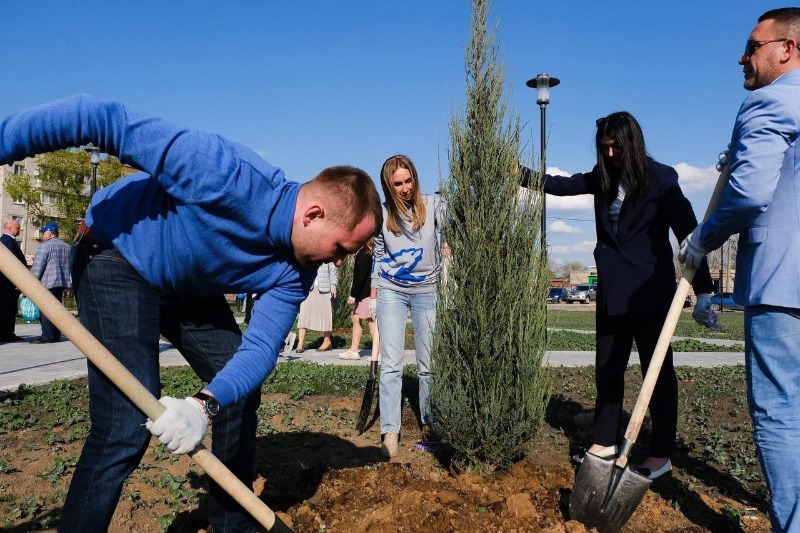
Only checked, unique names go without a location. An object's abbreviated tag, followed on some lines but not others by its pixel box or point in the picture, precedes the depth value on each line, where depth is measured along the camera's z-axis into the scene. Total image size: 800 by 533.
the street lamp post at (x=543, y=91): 10.57
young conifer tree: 3.71
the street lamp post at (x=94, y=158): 16.16
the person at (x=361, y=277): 8.19
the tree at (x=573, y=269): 113.62
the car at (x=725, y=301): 40.51
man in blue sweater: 2.10
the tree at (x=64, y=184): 34.84
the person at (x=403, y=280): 4.35
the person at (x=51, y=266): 9.81
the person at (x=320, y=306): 9.84
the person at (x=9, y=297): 8.95
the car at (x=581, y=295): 58.59
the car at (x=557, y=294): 59.41
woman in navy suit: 3.64
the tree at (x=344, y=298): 14.74
